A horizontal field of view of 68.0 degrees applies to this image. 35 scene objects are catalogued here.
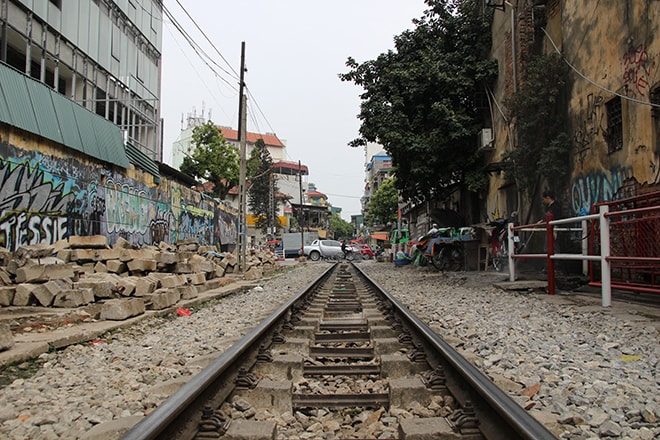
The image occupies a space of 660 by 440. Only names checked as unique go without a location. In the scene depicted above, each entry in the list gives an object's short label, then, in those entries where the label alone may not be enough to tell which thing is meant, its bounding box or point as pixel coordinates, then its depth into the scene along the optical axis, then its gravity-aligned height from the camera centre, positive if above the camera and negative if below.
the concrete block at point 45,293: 6.79 -0.67
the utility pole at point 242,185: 15.78 +2.01
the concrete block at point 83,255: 9.75 -0.20
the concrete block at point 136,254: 9.96 -0.18
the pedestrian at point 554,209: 9.21 +0.78
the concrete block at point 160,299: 7.39 -0.82
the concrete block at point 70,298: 6.80 -0.74
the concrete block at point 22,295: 6.78 -0.70
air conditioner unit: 16.08 +3.64
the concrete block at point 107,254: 9.97 -0.18
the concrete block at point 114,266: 9.76 -0.41
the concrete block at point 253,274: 15.05 -0.86
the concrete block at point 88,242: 10.13 +0.07
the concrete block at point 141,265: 10.02 -0.40
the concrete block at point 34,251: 8.38 -0.11
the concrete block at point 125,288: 7.65 -0.66
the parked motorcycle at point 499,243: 11.90 +0.14
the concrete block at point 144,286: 7.70 -0.65
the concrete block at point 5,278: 7.31 -0.50
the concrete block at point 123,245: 11.08 +0.01
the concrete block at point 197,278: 10.41 -0.70
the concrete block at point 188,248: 15.94 -0.06
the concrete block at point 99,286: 7.38 -0.62
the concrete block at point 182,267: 11.24 -0.49
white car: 35.53 -0.22
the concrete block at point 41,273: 7.54 -0.43
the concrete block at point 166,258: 10.92 -0.27
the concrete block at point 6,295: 6.65 -0.69
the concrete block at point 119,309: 6.38 -0.84
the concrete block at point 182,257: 11.23 -0.26
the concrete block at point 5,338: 4.38 -0.85
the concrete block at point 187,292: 8.88 -0.84
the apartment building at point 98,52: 13.68 +6.44
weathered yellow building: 7.90 +3.12
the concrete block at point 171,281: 8.54 -0.64
